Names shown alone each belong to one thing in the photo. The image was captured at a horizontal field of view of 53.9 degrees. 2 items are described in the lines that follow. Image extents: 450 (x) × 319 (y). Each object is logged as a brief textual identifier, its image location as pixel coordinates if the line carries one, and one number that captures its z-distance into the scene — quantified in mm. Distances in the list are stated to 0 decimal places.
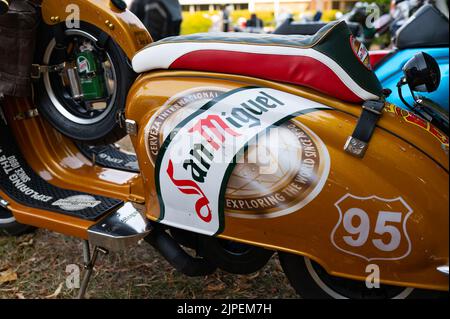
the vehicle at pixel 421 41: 2771
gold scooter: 1355
